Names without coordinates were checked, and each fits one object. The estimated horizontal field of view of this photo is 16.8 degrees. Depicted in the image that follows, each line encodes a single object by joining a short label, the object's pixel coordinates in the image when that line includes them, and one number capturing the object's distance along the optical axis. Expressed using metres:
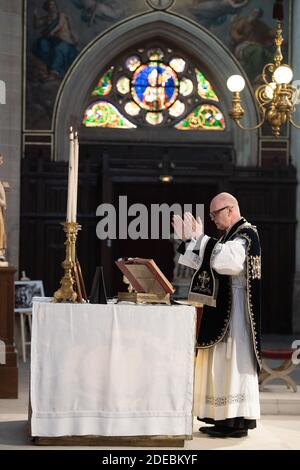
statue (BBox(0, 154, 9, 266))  10.48
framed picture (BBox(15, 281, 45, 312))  13.95
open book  7.25
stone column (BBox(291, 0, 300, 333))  17.81
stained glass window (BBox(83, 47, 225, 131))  18.56
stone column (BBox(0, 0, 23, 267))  16.47
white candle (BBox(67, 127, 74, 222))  7.09
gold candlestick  7.20
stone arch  18.06
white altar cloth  6.98
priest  7.61
